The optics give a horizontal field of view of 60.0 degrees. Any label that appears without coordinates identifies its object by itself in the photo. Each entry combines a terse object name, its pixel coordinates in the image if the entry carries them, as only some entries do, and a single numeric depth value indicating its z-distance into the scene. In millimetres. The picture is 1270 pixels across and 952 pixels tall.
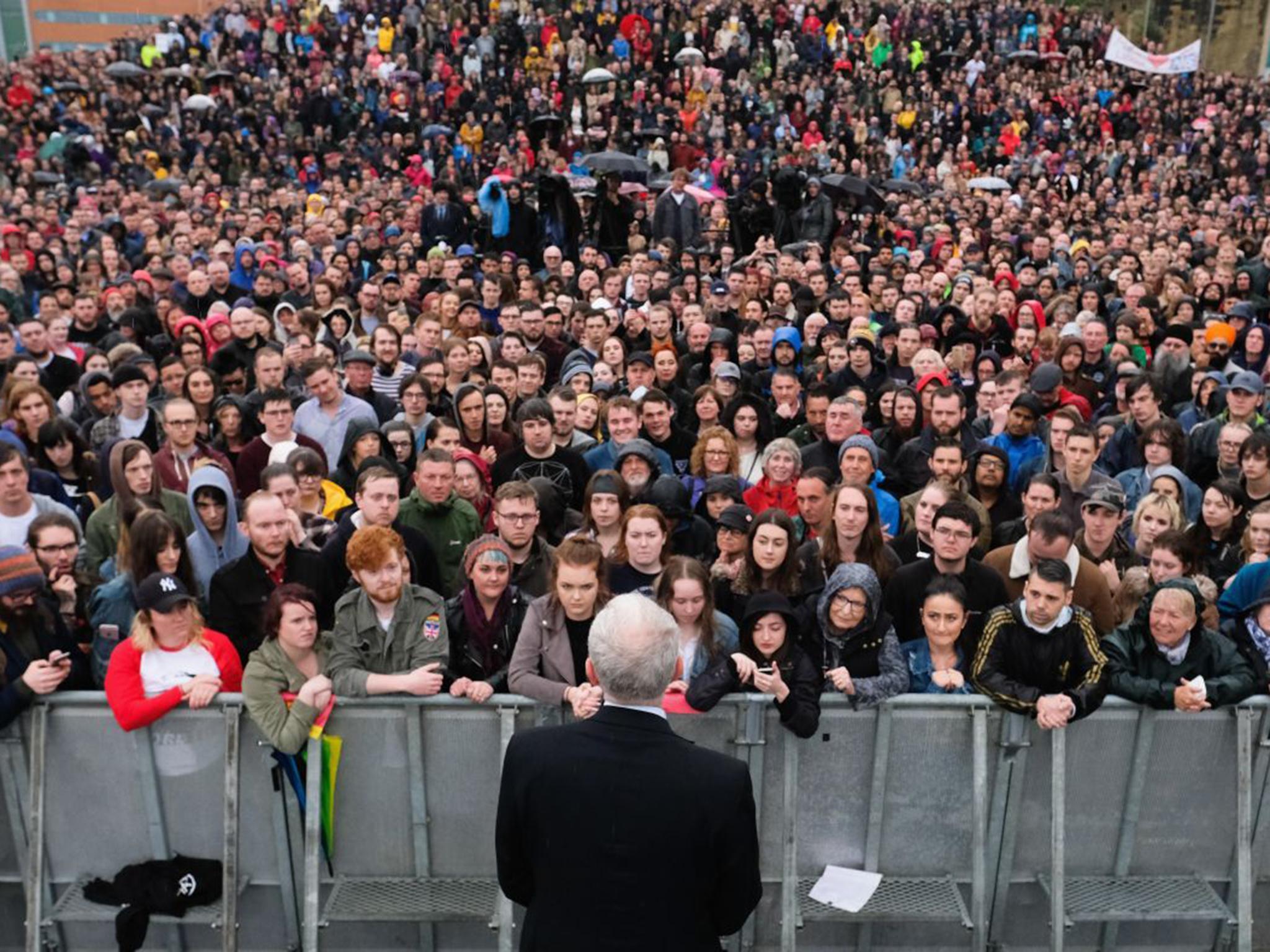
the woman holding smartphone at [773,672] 4086
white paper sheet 4223
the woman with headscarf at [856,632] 4488
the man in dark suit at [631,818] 2645
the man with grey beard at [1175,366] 9094
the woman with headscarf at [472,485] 6207
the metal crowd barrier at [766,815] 4191
